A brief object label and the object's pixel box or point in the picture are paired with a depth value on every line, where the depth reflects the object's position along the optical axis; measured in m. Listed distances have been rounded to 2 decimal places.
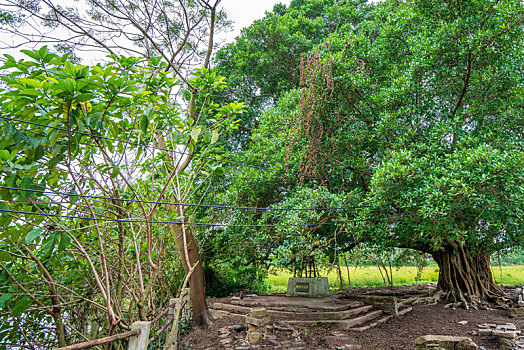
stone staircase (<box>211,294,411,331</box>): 6.75
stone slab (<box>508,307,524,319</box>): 7.36
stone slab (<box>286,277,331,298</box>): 9.63
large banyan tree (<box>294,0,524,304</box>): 5.78
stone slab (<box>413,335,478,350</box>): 4.73
